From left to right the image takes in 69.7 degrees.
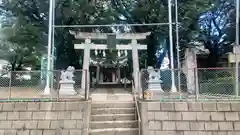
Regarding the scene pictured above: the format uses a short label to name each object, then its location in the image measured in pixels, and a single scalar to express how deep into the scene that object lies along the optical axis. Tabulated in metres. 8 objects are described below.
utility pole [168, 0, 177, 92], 7.54
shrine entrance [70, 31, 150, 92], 8.57
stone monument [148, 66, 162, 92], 6.76
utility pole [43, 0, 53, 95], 7.10
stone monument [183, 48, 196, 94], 4.98
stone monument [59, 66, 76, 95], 6.24
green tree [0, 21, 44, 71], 10.11
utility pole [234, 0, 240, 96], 4.99
